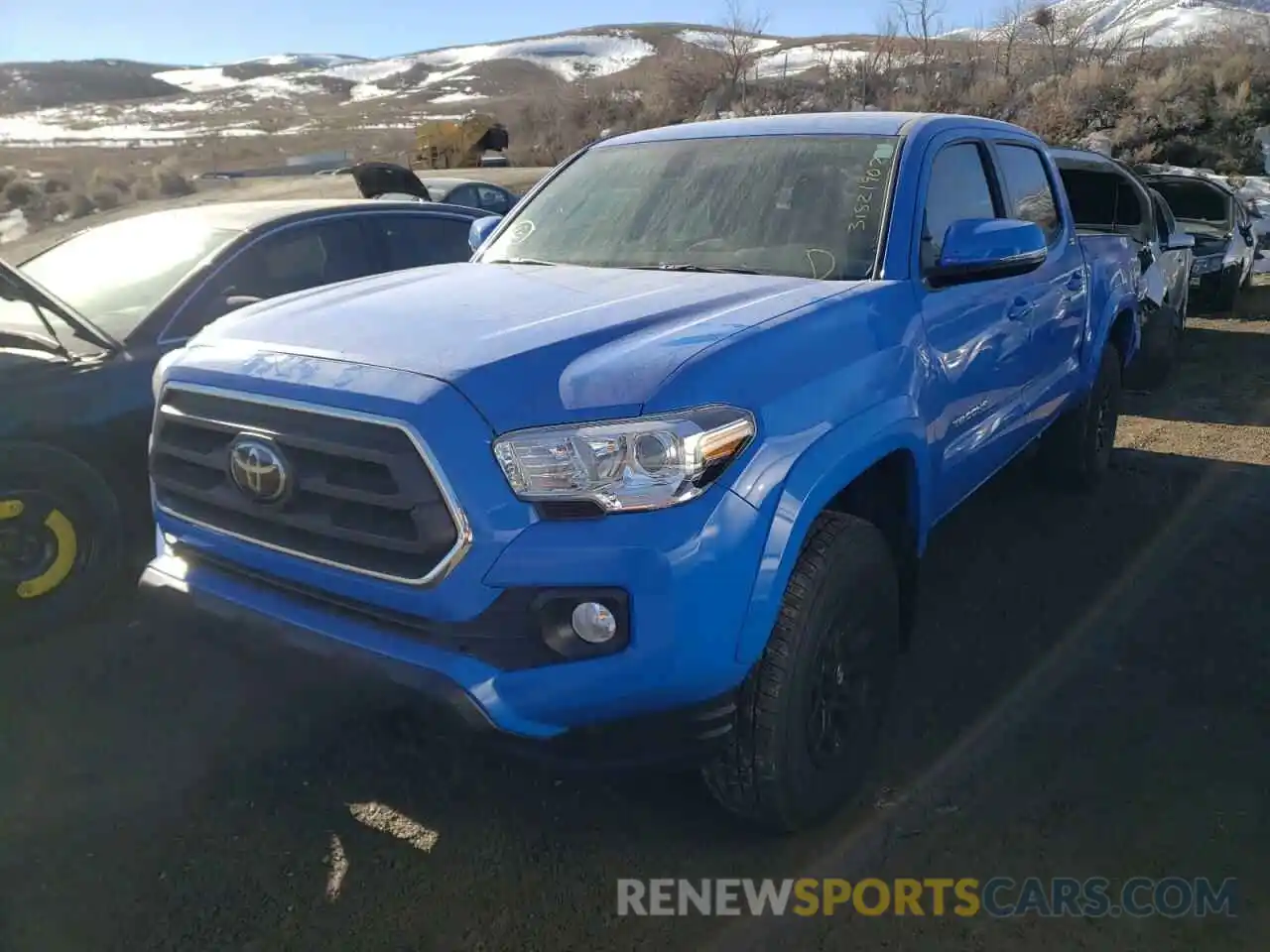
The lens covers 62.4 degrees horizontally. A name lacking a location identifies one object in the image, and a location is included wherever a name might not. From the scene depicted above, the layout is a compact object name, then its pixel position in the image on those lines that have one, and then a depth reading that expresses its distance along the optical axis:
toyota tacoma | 2.29
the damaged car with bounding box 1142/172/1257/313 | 11.66
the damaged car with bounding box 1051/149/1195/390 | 7.71
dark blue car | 3.75
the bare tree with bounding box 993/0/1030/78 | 39.25
